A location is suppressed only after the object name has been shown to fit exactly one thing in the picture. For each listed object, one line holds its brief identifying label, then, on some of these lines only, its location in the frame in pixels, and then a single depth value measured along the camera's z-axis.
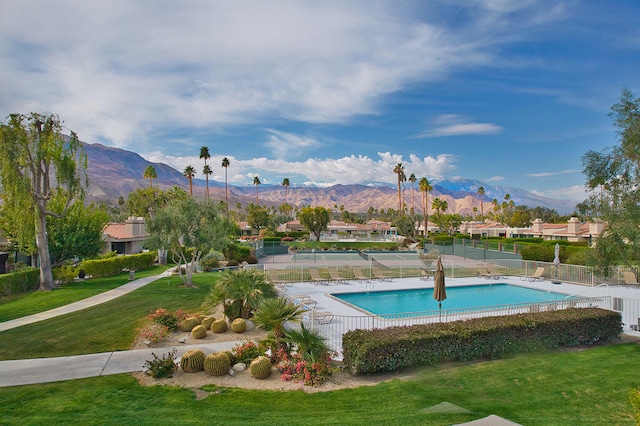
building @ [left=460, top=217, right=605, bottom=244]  48.06
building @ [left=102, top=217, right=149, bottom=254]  37.22
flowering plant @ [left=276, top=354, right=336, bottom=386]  8.28
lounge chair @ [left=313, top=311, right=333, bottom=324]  12.85
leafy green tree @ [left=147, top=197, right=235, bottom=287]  19.33
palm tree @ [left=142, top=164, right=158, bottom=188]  73.12
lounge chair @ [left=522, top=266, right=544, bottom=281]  24.22
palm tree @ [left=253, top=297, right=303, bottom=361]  10.34
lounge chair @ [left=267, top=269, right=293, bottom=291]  21.37
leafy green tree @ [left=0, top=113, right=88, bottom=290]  19.80
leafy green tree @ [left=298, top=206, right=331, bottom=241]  60.59
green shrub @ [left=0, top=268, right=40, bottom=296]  19.17
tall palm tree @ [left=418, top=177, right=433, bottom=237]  89.19
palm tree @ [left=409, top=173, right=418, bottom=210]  90.25
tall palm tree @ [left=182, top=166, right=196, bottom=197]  70.64
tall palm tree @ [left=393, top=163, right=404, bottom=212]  87.44
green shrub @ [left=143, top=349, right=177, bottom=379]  8.59
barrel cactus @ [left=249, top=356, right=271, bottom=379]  8.54
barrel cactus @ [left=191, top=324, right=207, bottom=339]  11.72
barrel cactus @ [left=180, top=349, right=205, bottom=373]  8.84
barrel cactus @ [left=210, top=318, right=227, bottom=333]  12.27
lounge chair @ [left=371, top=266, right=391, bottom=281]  23.45
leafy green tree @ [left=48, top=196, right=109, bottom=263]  24.70
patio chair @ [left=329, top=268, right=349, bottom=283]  22.69
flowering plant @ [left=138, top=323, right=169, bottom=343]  11.31
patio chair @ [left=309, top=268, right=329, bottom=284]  22.32
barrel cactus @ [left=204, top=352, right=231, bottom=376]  8.71
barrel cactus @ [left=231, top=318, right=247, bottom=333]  12.28
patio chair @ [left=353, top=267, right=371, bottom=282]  22.87
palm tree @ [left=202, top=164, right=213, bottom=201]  75.69
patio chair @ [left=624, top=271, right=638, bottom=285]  20.77
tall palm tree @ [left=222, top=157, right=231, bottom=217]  85.43
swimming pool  18.44
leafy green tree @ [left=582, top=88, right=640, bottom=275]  11.73
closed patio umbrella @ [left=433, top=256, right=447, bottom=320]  12.27
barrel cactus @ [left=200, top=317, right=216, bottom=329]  12.69
